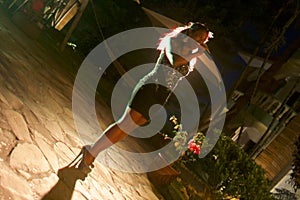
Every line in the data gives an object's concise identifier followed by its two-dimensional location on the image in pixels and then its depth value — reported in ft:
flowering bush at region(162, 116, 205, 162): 25.74
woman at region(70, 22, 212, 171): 12.53
